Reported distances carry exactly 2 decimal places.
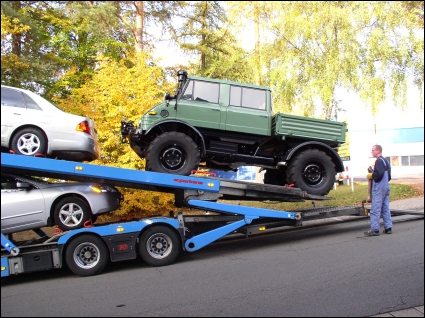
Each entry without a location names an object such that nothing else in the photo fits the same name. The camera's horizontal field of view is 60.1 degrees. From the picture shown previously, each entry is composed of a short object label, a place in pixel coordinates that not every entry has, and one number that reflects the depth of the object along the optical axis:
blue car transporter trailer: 5.24
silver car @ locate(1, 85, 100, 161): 5.11
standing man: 6.89
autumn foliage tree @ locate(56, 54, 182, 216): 7.87
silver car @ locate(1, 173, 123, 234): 5.28
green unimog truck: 6.25
